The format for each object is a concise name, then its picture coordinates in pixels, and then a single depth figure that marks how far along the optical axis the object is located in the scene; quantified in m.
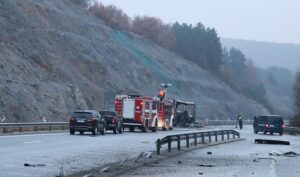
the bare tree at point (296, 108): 75.69
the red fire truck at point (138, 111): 58.31
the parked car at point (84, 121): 46.31
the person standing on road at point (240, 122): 81.67
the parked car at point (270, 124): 64.44
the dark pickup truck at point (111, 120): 51.12
